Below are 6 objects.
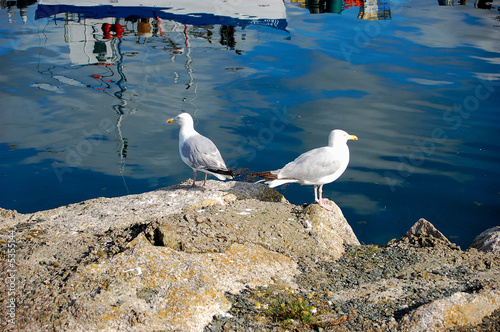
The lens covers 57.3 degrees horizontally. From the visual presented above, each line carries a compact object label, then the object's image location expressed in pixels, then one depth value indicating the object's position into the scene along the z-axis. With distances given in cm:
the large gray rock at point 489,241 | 489
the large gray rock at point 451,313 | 307
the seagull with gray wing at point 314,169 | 548
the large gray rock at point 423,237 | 479
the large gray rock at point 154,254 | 314
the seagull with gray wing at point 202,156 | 596
